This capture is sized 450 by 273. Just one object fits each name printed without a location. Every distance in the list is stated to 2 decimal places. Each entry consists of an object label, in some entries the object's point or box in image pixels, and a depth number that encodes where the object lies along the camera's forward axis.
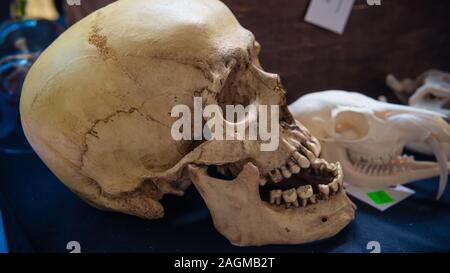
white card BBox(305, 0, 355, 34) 0.50
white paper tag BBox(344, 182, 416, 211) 0.44
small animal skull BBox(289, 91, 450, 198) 0.44
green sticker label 0.44
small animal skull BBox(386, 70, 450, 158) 0.50
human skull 0.34
